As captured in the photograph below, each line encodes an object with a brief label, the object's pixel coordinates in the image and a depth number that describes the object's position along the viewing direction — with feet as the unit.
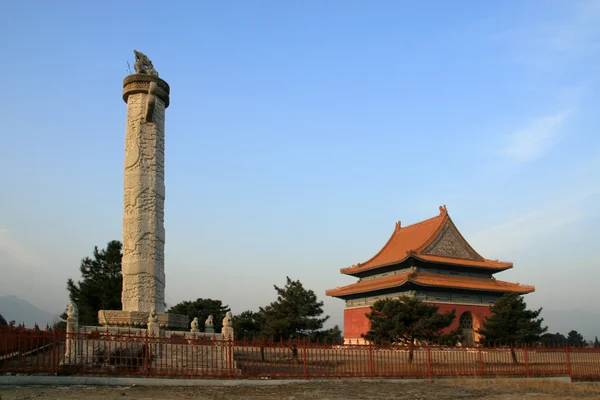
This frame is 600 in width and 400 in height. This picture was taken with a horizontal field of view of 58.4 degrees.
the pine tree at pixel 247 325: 89.20
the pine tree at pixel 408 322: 55.93
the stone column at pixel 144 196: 39.50
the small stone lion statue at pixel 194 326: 45.21
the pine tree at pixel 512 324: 61.77
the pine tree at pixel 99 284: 69.15
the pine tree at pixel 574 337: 152.25
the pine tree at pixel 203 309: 94.99
